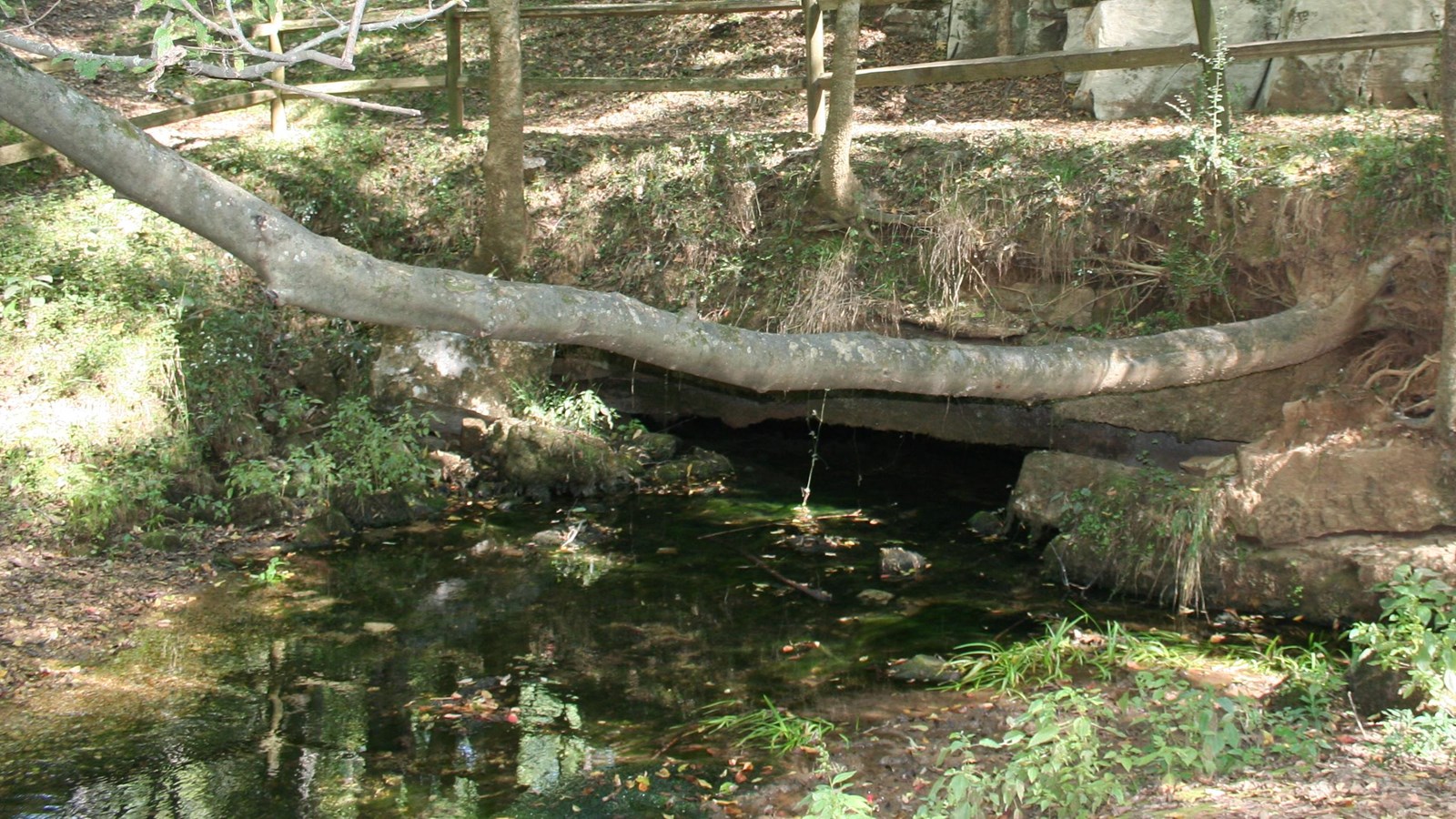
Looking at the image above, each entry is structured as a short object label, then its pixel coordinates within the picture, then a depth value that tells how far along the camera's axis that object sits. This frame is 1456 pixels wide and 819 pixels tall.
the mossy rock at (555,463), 8.51
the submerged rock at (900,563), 7.03
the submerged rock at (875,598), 6.60
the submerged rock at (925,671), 5.65
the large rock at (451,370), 8.95
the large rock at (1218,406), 7.47
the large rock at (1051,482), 7.12
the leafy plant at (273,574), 6.98
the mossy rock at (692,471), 8.66
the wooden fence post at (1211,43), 8.07
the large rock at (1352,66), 8.66
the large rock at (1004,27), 11.51
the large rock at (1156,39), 9.66
